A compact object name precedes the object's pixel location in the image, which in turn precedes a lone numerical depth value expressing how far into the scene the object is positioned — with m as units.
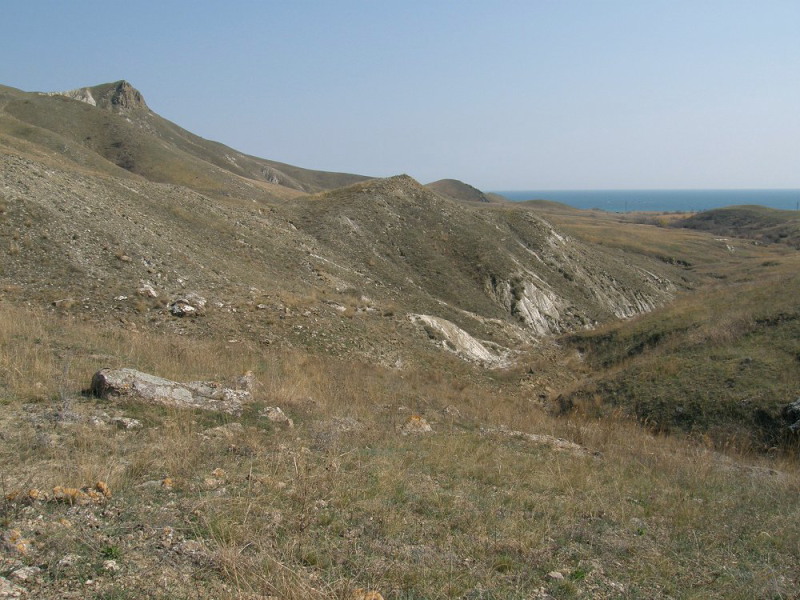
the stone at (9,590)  3.29
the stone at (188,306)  15.43
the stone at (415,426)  9.26
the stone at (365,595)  3.79
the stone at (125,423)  6.81
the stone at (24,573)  3.48
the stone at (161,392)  7.66
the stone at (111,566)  3.74
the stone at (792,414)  12.90
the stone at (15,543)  3.77
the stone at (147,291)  15.71
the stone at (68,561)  3.70
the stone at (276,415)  8.10
